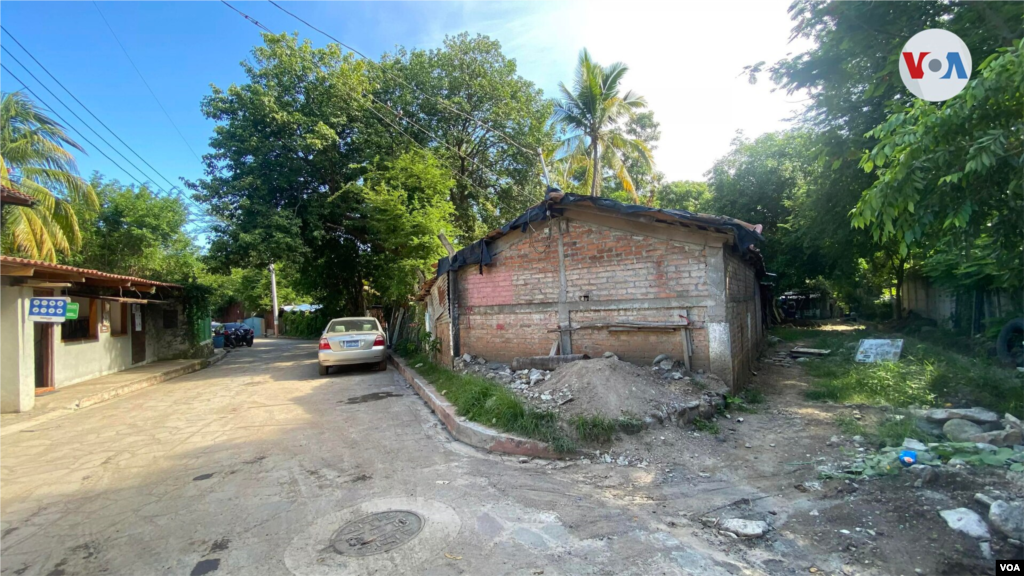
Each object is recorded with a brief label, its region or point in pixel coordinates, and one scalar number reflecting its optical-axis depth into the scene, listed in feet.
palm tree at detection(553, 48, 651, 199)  53.42
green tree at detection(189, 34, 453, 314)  47.37
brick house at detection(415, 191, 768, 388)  21.24
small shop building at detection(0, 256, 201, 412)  26.32
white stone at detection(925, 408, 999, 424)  14.53
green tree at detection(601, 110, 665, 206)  71.56
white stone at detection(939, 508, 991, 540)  9.07
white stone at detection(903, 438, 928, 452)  13.25
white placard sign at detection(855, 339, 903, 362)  30.86
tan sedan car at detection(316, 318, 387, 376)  38.19
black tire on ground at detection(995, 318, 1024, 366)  27.63
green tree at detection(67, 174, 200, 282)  55.06
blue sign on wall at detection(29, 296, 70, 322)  26.85
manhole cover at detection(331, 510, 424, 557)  10.13
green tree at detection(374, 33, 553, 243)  61.36
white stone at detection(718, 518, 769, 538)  10.13
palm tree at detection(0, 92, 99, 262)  40.01
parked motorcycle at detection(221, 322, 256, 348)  82.02
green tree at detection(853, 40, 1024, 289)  11.34
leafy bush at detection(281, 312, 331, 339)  100.53
